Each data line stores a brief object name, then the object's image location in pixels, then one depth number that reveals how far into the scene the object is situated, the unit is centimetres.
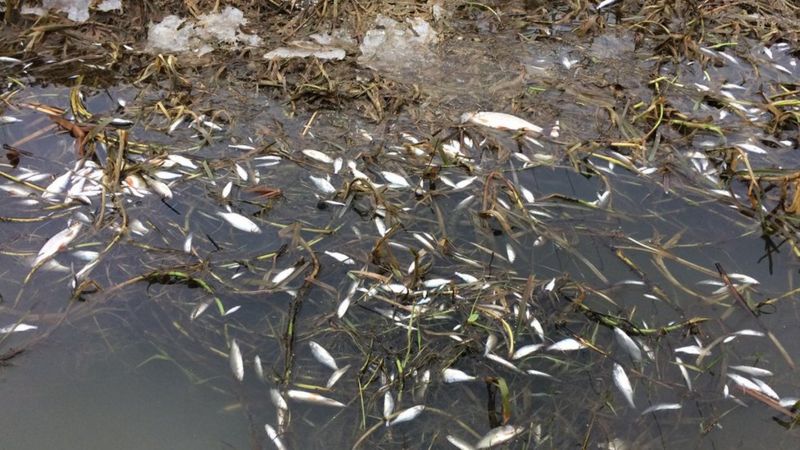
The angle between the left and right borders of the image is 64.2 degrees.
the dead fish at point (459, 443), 221
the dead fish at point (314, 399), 232
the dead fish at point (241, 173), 316
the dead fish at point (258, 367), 240
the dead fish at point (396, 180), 312
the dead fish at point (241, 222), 290
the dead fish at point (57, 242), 276
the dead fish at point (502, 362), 242
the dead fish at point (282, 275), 269
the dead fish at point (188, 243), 281
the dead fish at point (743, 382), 238
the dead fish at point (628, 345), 246
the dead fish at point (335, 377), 237
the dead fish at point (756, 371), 244
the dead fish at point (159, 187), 307
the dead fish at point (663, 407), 232
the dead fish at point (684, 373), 240
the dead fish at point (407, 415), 227
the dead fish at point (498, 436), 221
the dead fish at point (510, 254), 282
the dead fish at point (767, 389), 236
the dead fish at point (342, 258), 278
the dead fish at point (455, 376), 237
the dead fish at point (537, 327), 252
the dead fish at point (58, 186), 303
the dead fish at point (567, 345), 246
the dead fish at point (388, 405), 228
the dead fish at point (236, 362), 239
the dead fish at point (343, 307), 258
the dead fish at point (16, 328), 250
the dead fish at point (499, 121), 349
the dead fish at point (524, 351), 245
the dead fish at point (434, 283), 266
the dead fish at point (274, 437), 221
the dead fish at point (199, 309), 257
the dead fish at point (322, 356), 241
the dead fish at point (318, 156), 328
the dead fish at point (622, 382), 235
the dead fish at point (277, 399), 230
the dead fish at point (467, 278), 269
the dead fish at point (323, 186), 309
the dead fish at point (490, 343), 246
